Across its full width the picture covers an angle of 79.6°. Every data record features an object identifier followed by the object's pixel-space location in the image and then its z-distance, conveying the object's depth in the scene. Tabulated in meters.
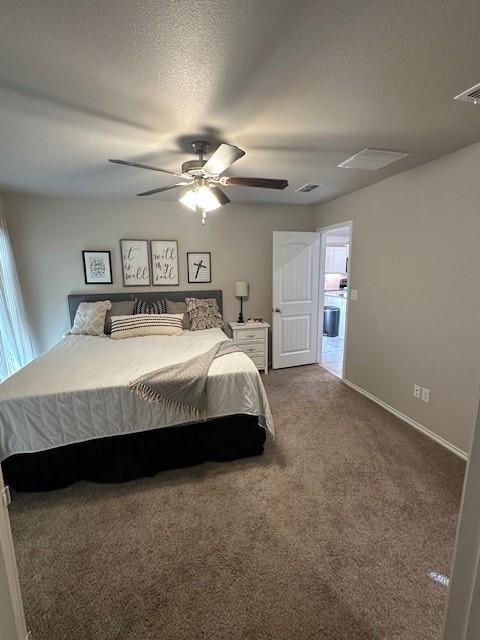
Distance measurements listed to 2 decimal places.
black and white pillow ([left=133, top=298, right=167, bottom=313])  3.78
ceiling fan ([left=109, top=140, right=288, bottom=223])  1.88
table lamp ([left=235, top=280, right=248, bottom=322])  4.11
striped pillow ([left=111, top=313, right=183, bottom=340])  3.35
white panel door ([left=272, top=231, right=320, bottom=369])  4.12
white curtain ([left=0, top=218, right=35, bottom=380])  3.24
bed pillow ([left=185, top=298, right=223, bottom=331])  3.80
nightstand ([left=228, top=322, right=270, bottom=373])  4.00
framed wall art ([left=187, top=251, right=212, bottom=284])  4.09
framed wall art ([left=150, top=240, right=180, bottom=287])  3.94
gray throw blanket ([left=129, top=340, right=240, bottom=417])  2.10
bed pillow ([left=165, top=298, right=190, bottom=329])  3.84
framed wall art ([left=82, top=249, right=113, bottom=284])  3.75
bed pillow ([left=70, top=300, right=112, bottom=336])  3.46
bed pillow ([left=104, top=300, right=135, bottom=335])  3.58
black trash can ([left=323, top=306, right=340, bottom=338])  6.23
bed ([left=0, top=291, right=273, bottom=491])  1.93
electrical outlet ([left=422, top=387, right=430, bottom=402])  2.65
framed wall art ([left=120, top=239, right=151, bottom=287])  3.84
